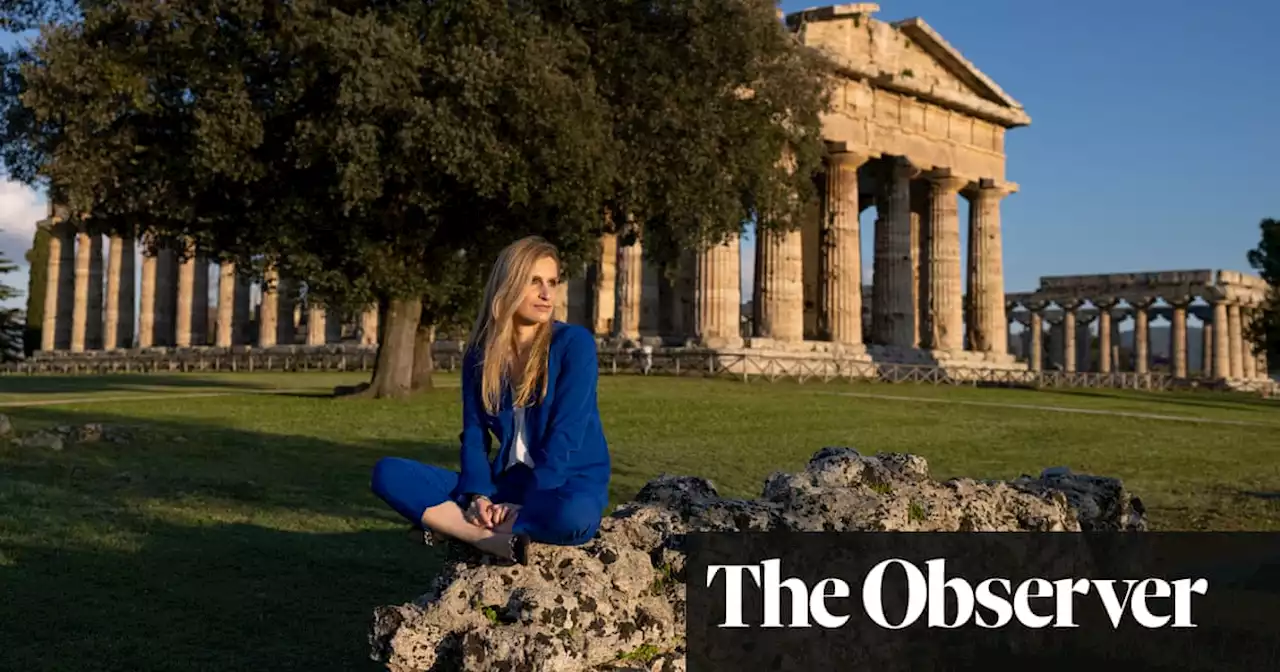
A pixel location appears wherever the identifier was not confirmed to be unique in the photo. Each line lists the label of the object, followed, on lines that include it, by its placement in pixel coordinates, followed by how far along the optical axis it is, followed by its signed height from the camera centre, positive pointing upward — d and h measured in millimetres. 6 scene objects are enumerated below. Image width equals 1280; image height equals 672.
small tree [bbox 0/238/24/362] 73250 +2736
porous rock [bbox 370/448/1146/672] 4258 -741
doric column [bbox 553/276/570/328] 50531 +3473
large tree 20484 +4720
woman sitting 4680 -178
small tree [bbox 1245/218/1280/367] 54656 +5528
